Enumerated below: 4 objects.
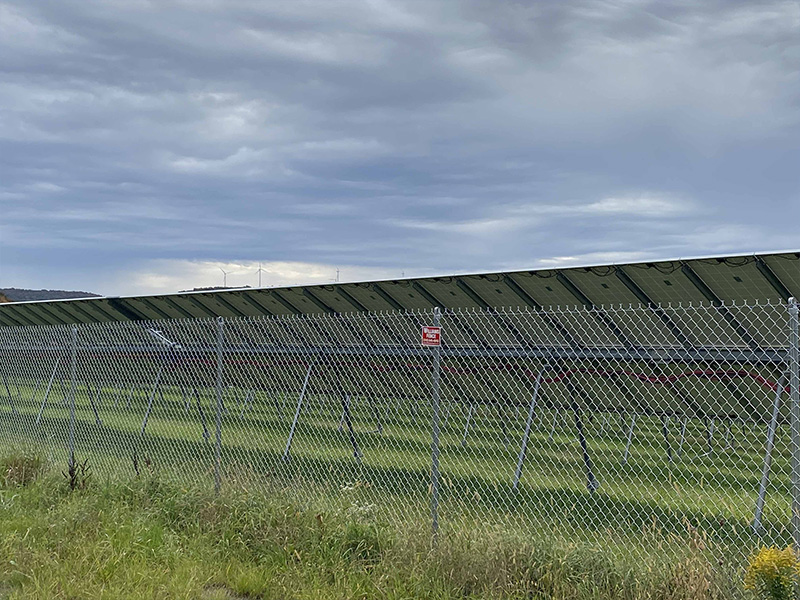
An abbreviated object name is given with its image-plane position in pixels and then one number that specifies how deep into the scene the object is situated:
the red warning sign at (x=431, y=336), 5.41
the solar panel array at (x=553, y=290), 7.12
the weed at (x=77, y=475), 7.56
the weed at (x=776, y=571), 4.10
